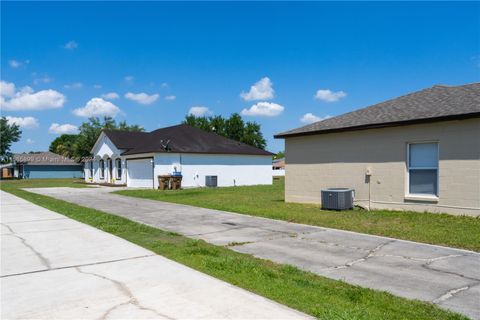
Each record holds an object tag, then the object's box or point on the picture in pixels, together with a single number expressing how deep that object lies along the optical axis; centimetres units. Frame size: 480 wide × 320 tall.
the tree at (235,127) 7881
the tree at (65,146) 5424
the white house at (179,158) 3127
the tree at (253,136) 7844
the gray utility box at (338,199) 1342
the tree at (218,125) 7931
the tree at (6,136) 7281
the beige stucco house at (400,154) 1130
